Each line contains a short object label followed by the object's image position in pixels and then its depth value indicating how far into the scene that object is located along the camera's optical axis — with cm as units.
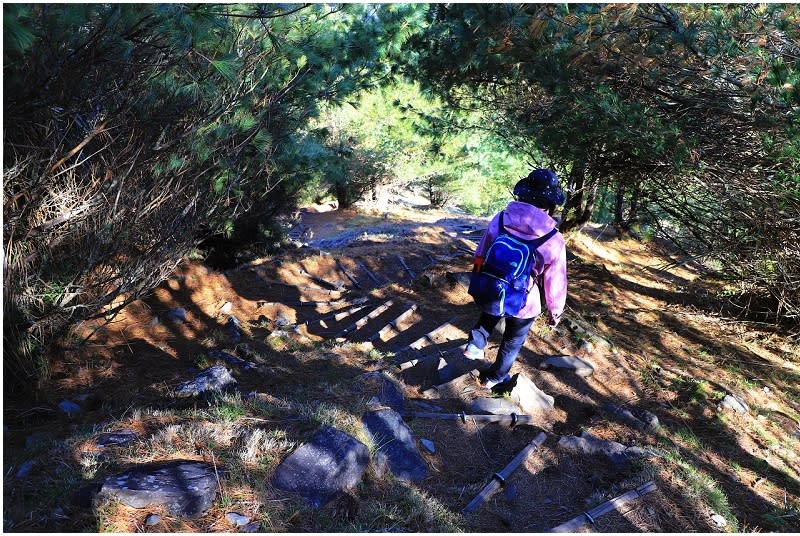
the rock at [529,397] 552
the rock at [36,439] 454
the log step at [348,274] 1059
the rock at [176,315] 854
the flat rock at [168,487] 322
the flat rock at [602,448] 471
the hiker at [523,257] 460
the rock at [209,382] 555
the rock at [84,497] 318
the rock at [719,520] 411
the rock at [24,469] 361
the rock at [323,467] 361
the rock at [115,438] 391
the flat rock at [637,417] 551
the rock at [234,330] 791
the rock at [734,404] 636
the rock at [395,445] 417
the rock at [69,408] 556
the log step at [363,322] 807
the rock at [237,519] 326
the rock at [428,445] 458
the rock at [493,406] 525
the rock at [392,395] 511
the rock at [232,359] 677
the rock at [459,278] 873
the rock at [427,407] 525
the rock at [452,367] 587
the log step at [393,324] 743
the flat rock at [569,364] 650
